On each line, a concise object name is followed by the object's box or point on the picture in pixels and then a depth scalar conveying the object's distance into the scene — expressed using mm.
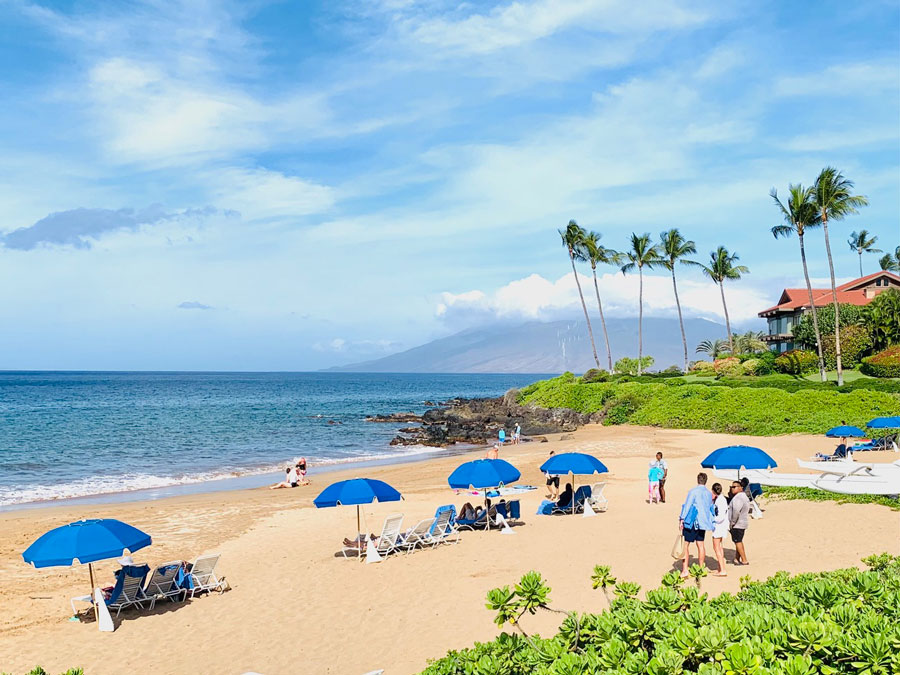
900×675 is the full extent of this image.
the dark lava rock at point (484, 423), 46312
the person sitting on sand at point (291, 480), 26531
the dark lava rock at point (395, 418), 62969
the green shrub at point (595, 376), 55719
